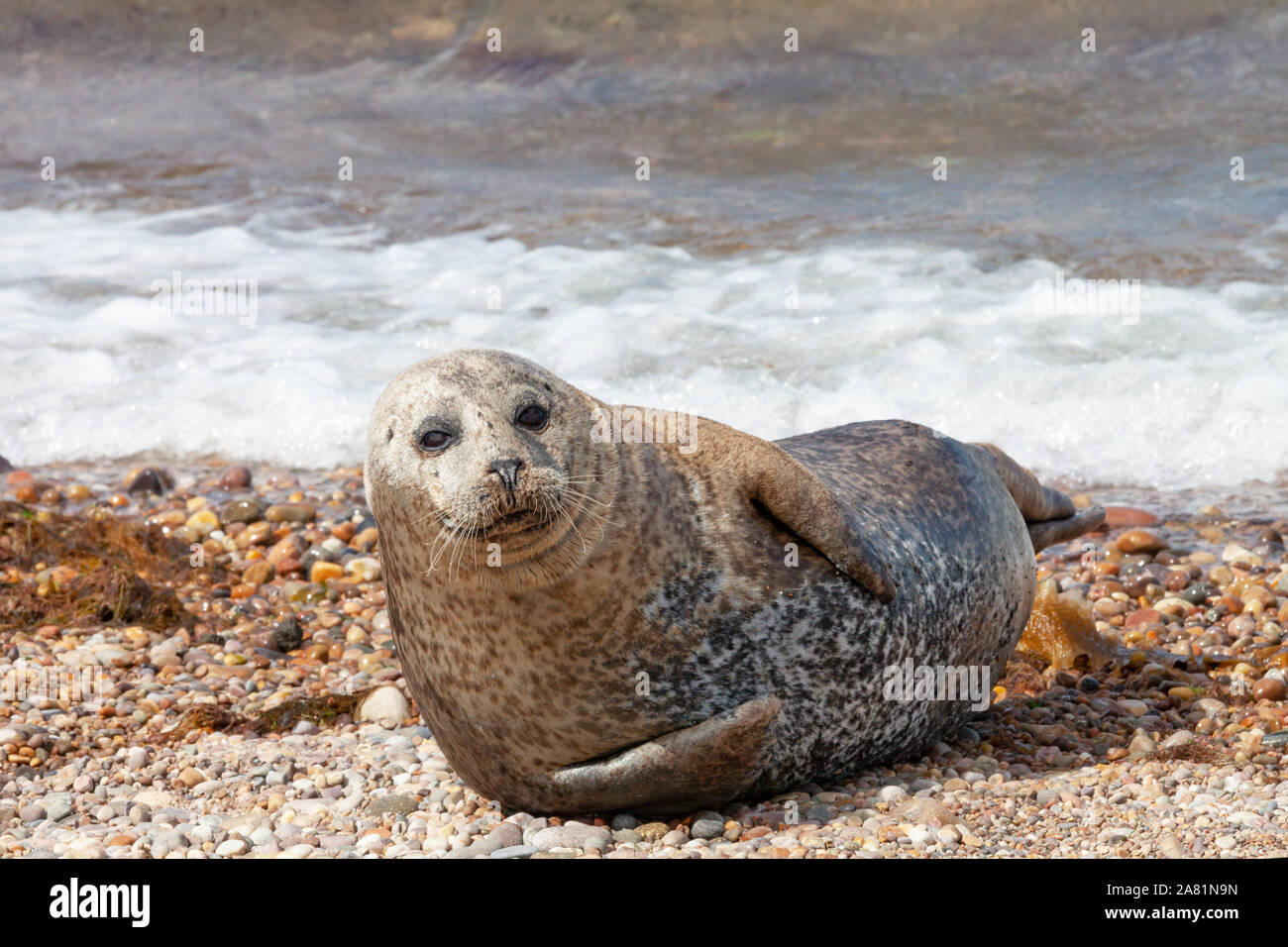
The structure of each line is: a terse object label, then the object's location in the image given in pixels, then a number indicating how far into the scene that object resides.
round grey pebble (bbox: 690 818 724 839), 3.86
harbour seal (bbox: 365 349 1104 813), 3.57
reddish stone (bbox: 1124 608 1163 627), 5.69
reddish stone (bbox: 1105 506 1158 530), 6.63
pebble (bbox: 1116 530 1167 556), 6.25
